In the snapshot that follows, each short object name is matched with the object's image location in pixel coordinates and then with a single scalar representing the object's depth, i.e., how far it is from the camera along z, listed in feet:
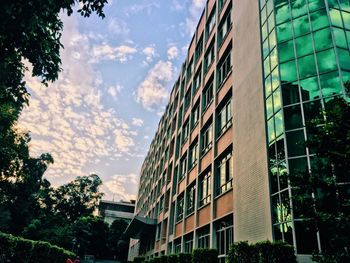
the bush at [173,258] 55.39
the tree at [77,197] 266.57
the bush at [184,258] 51.39
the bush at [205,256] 46.41
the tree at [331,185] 22.47
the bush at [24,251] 59.00
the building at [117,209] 289.33
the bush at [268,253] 28.84
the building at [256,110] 38.04
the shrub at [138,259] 131.64
